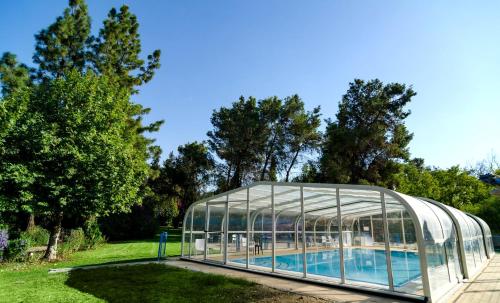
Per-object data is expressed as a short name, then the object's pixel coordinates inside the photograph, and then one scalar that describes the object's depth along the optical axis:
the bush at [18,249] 12.09
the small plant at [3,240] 11.42
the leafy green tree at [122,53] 18.94
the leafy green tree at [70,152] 11.70
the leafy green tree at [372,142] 27.00
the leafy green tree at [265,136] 29.02
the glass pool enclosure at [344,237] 7.02
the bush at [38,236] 14.85
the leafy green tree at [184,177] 36.88
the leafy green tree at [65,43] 17.34
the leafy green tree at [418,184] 28.38
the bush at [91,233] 18.51
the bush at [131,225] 25.00
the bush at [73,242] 15.56
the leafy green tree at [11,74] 16.69
